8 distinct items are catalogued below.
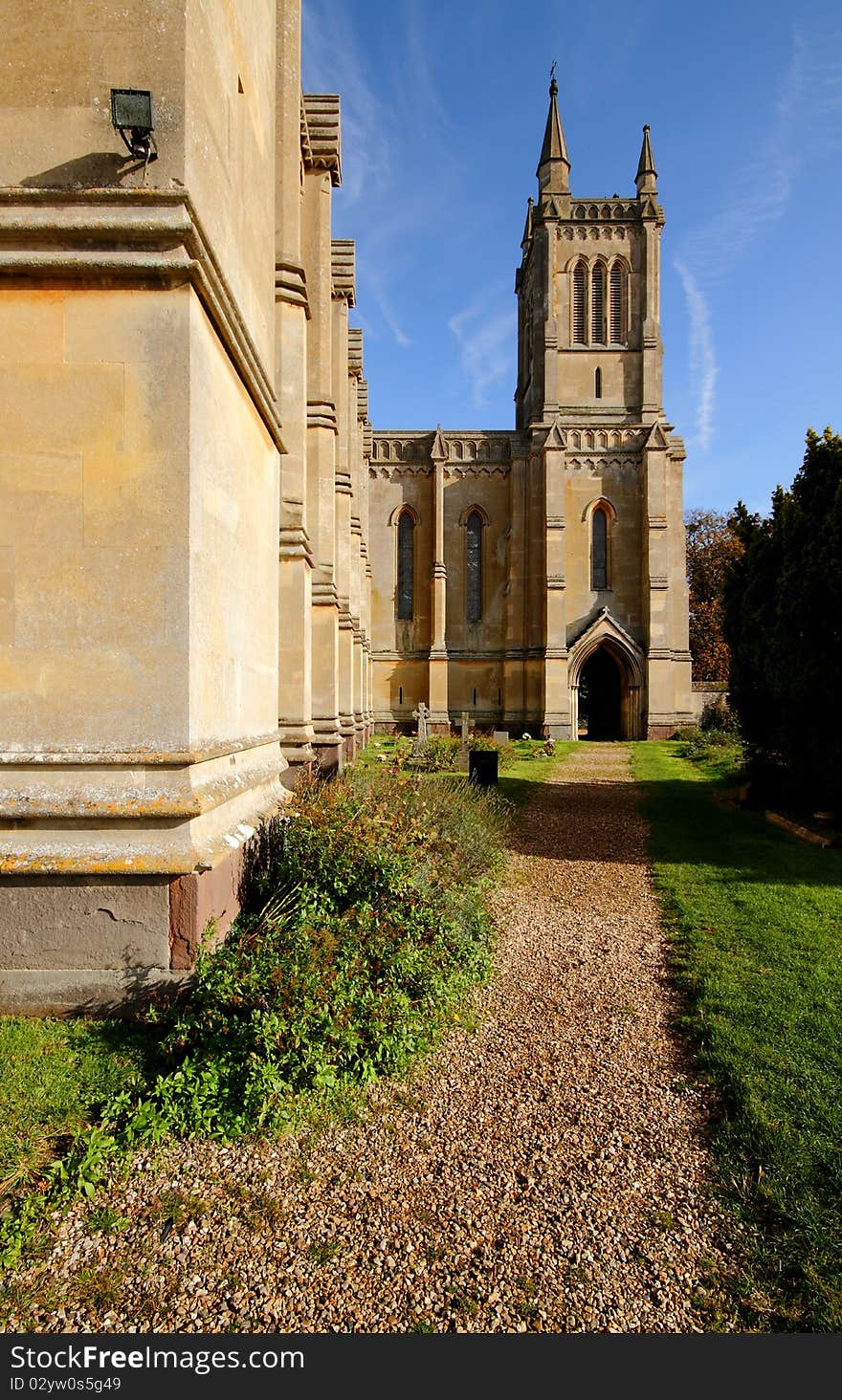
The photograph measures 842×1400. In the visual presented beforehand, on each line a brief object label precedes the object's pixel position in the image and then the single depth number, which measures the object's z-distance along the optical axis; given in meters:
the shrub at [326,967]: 3.30
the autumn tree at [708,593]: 39.28
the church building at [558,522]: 28.36
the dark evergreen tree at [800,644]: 9.96
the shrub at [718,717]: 26.02
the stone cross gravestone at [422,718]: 21.10
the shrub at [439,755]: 16.28
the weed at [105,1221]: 2.60
